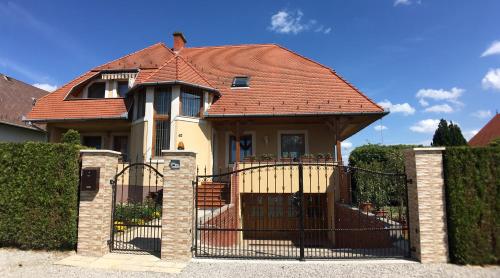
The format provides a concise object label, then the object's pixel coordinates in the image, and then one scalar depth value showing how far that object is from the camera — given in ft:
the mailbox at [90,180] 25.63
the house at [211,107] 51.16
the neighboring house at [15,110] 70.74
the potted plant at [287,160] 46.88
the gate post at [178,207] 24.54
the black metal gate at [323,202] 35.94
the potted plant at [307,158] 46.24
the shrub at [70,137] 49.08
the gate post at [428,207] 23.70
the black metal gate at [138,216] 27.17
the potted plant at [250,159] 47.04
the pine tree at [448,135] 76.95
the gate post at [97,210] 25.49
